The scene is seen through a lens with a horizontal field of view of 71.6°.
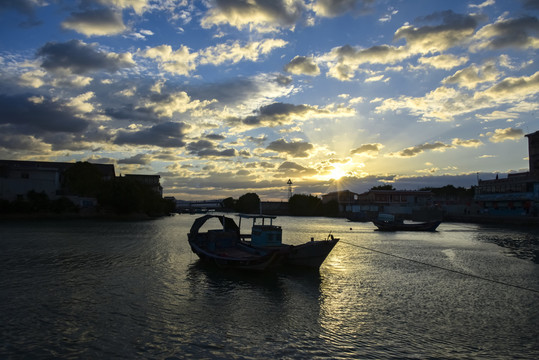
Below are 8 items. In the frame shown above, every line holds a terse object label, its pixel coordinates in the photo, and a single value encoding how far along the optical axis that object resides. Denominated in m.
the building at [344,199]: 149.70
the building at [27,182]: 75.62
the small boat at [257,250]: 22.23
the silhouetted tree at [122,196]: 91.70
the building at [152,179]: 167.75
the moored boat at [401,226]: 67.50
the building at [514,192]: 81.14
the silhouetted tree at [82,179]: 89.19
